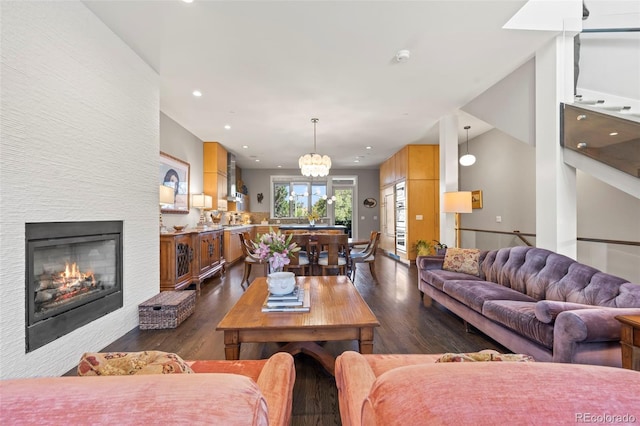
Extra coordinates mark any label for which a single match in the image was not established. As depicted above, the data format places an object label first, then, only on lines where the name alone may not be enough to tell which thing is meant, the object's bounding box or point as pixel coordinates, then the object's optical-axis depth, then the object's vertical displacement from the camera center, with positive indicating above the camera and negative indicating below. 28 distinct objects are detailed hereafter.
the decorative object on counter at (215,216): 6.41 -0.05
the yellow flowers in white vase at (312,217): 6.33 -0.08
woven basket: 2.83 -1.07
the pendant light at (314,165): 5.15 +0.96
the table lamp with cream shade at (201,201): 5.50 +0.27
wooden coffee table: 1.70 -0.72
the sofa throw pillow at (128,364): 0.81 -0.47
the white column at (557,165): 2.75 +0.50
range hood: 7.21 +1.00
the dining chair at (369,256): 4.69 -0.77
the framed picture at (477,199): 6.38 +0.33
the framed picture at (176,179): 4.55 +0.65
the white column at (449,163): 4.82 +0.92
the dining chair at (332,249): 4.15 -0.58
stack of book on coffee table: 1.97 -0.68
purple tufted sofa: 1.65 -0.75
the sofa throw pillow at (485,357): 0.86 -0.47
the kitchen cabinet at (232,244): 6.13 -0.73
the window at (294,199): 9.95 +0.55
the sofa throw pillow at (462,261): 3.43 -0.63
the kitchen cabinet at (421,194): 6.58 +0.47
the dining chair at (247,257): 4.50 -0.73
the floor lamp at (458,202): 4.24 +0.18
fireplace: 1.87 -0.51
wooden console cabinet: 3.73 -0.69
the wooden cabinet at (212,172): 6.25 +1.00
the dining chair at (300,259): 4.21 -0.74
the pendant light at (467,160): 5.36 +1.07
